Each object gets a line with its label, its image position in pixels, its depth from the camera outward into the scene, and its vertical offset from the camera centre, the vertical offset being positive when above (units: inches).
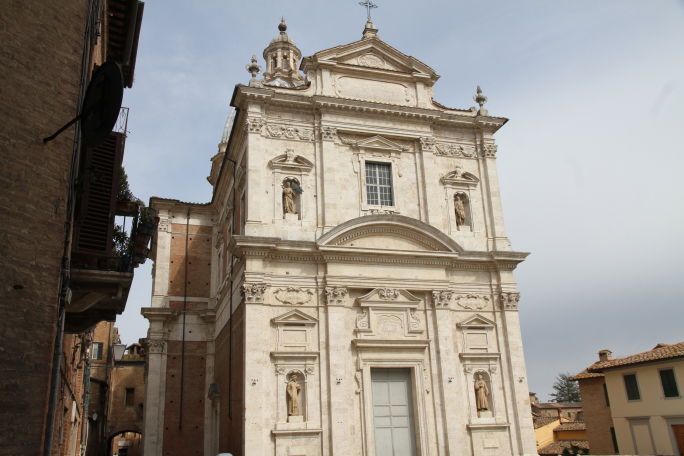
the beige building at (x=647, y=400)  1042.7 +68.6
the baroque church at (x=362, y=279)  708.7 +202.6
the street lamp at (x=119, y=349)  868.7 +151.2
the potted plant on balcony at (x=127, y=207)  534.6 +207.4
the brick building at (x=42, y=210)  316.5 +144.9
